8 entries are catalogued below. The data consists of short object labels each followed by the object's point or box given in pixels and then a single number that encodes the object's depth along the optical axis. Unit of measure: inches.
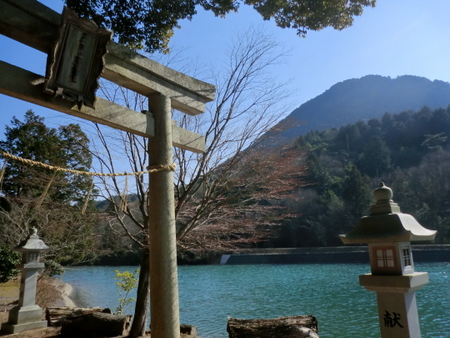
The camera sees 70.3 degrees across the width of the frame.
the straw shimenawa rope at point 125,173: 78.2
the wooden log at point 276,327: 149.3
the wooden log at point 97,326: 176.6
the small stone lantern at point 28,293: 215.3
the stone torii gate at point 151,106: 79.2
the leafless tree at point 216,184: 177.8
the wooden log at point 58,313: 227.0
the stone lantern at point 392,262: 90.1
